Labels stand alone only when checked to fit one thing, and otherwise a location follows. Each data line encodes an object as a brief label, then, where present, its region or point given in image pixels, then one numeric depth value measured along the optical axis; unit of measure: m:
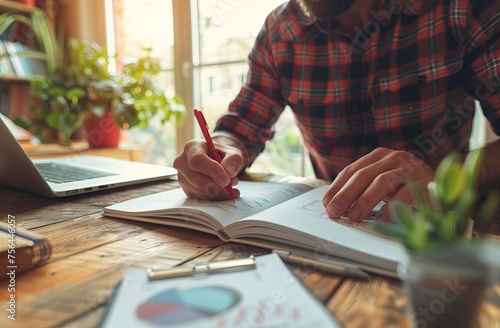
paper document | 0.28
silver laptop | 0.67
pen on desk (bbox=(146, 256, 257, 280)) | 0.36
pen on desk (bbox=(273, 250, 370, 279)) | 0.37
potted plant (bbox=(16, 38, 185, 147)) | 1.84
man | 0.79
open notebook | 0.40
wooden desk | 0.31
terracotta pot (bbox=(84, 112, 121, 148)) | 1.96
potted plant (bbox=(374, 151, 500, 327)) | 0.21
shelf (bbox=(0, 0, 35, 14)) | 2.09
